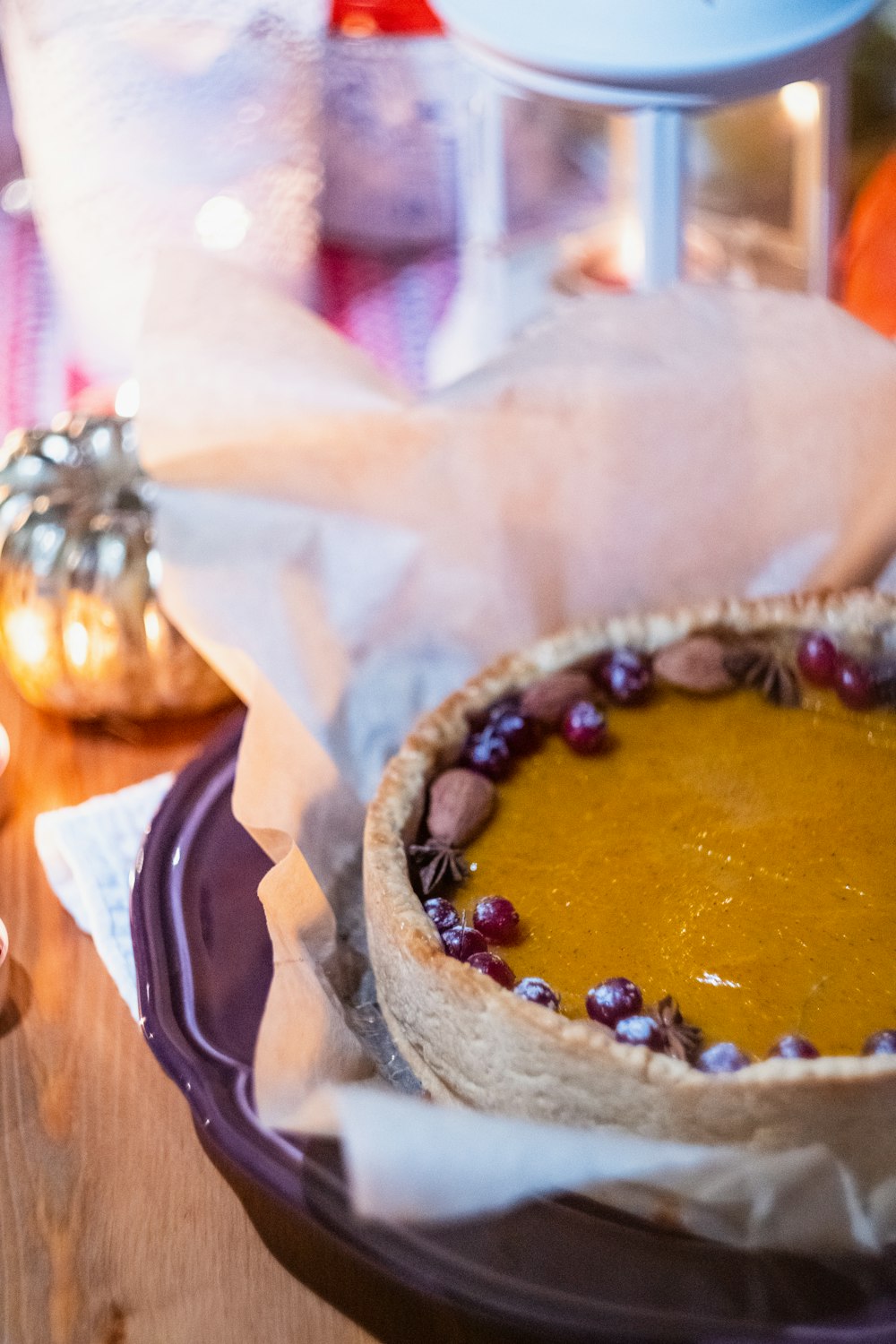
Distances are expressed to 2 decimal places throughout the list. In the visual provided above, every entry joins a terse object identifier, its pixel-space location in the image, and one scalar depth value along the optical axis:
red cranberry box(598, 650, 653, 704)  0.92
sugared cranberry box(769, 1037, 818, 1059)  0.81
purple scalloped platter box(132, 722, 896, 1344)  0.77
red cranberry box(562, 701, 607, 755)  0.91
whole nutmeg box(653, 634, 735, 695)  0.93
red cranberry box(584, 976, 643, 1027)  0.83
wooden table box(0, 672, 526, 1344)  0.81
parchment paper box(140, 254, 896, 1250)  0.90
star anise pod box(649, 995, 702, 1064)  0.82
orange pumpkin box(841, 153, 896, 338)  1.04
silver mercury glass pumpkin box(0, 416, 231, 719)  0.94
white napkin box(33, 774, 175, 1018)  0.88
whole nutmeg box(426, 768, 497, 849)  0.88
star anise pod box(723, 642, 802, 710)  0.93
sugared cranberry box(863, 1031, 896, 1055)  0.81
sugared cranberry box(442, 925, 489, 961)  0.84
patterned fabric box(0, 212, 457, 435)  1.13
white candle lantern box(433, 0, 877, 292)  0.90
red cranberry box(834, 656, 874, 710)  0.92
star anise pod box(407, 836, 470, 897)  0.87
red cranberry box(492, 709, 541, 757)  0.91
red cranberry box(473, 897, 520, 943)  0.85
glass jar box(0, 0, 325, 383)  1.02
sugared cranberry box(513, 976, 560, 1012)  0.83
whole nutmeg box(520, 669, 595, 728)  0.92
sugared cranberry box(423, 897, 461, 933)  0.85
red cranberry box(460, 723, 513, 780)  0.90
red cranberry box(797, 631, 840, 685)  0.92
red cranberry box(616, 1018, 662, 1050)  0.82
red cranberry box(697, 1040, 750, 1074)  0.81
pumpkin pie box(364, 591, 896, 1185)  0.81
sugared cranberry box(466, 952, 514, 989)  0.84
